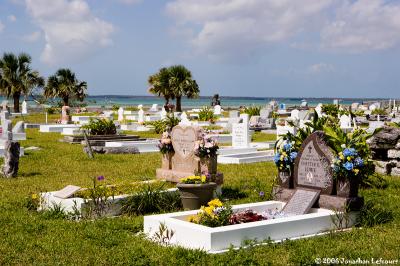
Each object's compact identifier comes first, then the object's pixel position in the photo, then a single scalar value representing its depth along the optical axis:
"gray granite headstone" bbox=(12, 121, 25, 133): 26.50
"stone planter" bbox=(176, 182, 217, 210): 10.36
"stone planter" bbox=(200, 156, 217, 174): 12.31
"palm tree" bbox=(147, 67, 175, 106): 51.12
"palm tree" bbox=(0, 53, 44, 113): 46.09
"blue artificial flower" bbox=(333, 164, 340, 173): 9.47
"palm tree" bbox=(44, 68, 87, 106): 48.56
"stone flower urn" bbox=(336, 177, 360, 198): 9.46
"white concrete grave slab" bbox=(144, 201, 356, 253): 7.77
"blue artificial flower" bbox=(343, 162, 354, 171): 9.28
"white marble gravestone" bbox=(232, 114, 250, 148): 22.61
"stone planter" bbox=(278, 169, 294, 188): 10.47
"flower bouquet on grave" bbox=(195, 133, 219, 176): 12.23
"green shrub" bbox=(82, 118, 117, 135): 25.62
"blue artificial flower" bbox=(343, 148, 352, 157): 9.42
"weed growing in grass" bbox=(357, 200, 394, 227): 9.39
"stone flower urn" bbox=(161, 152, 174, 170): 13.26
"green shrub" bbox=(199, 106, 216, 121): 37.99
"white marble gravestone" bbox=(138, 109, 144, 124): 37.50
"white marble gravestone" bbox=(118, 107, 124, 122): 39.58
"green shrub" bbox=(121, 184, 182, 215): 10.59
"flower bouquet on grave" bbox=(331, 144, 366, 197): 9.38
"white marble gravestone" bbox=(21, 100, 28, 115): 47.81
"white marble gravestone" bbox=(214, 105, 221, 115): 47.06
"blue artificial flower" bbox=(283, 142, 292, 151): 10.54
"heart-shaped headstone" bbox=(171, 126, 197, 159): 12.63
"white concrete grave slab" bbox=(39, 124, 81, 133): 32.41
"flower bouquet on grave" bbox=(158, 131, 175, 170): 13.15
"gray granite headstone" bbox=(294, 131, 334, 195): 9.74
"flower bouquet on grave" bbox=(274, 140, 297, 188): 10.44
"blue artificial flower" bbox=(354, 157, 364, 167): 9.38
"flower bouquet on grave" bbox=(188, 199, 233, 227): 8.41
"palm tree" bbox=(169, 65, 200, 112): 50.38
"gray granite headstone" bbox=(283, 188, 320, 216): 9.65
